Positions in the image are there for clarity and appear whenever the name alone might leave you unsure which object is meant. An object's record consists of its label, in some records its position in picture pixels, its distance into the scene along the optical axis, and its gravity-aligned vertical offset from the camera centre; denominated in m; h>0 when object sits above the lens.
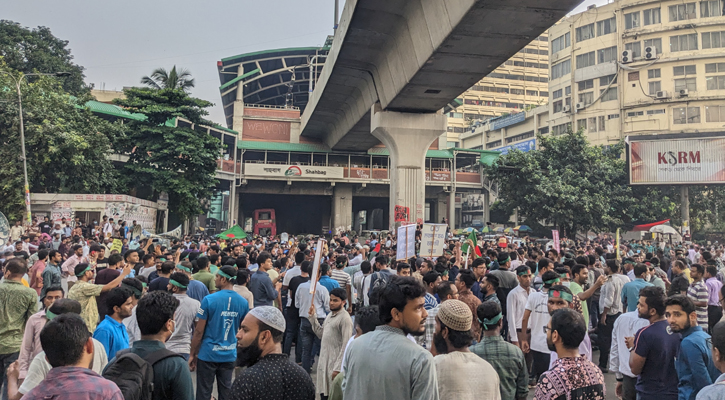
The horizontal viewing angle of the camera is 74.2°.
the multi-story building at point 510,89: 73.38 +20.50
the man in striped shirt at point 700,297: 5.95 -0.94
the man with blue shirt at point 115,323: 3.69 -0.83
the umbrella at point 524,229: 36.28 -0.51
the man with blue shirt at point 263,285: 7.05 -0.97
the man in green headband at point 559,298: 4.73 -0.75
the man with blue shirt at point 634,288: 6.37 -0.87
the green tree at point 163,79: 32.22 +9.39
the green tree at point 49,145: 22.61 +3.53
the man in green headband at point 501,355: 3.49 -0.97
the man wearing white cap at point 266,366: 2.48 -0.79
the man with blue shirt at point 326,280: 6.84 -0.86
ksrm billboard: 30.89 +4.22
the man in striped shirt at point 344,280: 7.40 -0.92
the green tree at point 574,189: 31.33 +2.31
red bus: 41.69 -0.30
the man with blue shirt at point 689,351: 3.54 -0.96
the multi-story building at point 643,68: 37.72 +13.05
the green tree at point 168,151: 27.55 +3.97
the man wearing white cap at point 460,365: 2.88 -0.88
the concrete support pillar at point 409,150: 21.91 +3.35
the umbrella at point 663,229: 25.44 -0.29
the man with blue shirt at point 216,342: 4.82 -1.24
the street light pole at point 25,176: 19.13 +1.69
